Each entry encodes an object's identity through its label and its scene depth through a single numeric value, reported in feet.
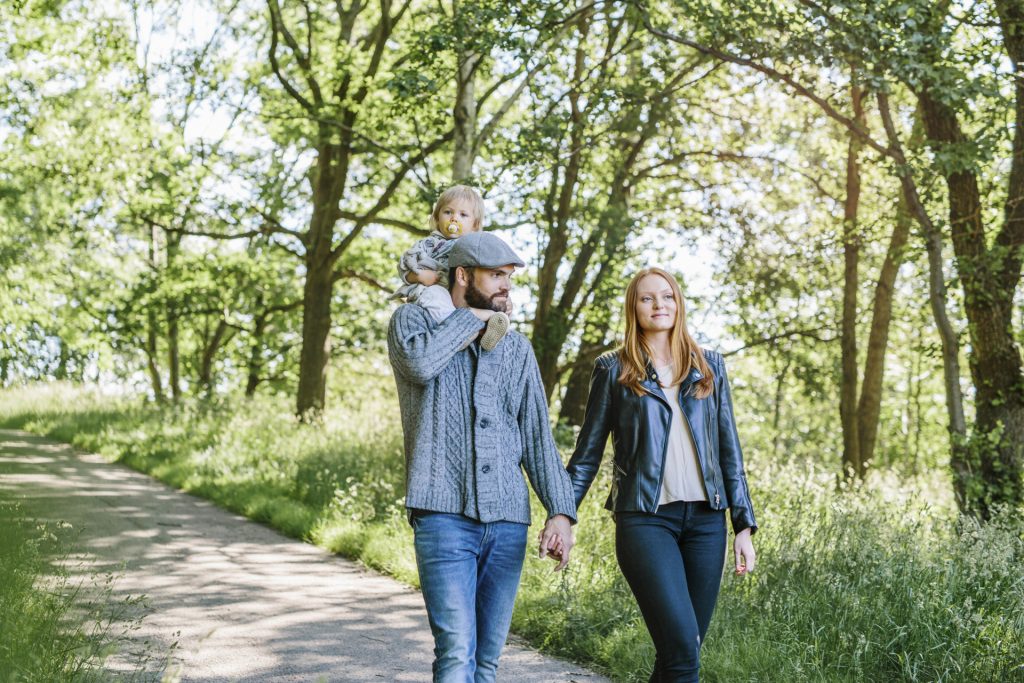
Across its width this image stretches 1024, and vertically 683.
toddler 12.07
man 11.48
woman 13.56
